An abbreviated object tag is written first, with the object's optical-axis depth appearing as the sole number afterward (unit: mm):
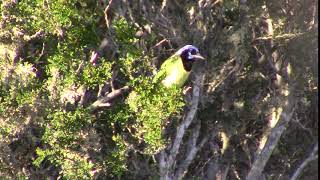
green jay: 17250
